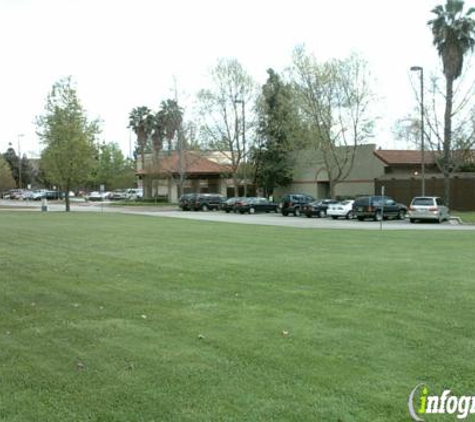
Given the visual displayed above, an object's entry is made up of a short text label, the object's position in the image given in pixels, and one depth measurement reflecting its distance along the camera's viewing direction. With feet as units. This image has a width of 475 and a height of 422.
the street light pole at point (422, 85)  122.62
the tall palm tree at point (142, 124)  289.29
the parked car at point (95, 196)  304.09
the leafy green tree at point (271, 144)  204.03
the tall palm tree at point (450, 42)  140.56
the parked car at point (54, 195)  317.01
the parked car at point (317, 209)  155.33
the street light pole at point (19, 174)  379.55
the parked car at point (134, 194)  287.85
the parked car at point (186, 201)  194.23
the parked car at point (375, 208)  134.92
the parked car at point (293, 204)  161.07
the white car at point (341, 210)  145.38
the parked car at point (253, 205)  178.50
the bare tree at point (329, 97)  168.76
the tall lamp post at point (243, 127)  204.64
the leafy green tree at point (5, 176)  340.18
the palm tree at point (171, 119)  220.02
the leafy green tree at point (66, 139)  175.63
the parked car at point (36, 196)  313.20
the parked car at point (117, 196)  302.64
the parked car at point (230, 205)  181.16
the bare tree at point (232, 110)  205.05
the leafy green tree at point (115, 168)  371.76
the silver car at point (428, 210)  121.49
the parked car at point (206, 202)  193.47
